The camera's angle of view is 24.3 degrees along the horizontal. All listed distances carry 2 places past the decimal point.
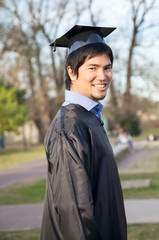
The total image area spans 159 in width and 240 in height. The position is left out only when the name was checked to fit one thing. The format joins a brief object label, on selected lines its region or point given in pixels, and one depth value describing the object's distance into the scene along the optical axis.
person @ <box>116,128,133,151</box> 20.02
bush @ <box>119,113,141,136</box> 35.19
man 1.75
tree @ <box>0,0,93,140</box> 29.28
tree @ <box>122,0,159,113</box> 31.11
